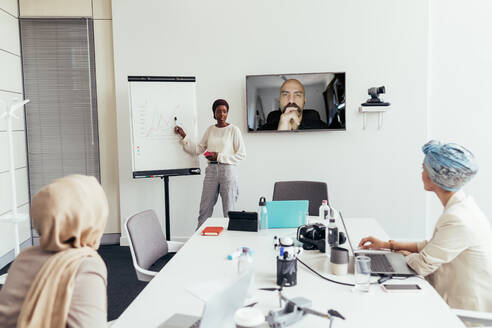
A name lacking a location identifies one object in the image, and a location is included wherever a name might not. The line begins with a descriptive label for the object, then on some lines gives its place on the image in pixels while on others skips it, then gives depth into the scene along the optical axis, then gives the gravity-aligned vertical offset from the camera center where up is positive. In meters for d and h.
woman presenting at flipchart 4.16 -0.26
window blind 4.66 +0.50
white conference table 1.43 -0.66
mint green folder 2.67 -0.53
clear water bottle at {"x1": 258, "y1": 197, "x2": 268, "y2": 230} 2.66 -0.54
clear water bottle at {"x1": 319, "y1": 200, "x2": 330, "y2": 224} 2.86 -0.57
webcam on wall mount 4.21 +0.38
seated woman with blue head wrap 1.82 -0.51
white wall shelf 4.30 +0.27
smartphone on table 1.67 -0.66
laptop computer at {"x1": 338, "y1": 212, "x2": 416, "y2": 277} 1.83 -0.64
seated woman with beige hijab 1.10 -0.38
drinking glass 1.66 -0.59
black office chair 3.49 -0.50
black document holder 2.62 -0.57
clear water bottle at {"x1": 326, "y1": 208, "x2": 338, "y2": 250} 2.15 -0.54
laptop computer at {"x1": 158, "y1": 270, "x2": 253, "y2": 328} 1.07 -0.50
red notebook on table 2.56 -0.62
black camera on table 2.18 -0.58
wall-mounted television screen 4.45 +0.38
